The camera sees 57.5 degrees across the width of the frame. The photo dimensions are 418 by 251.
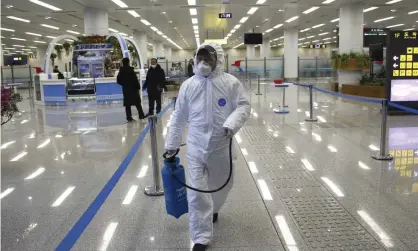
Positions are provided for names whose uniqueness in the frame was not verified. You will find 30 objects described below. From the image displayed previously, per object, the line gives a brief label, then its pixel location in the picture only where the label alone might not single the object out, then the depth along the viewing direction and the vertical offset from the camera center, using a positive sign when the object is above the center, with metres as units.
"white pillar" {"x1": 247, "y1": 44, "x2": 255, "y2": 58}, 41.90 +2.28
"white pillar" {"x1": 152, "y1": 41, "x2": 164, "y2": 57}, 43.53 +2.89
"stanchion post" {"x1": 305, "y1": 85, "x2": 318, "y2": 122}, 9.95 -1.25
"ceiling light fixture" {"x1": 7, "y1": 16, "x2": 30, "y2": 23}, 21.59 +3.45
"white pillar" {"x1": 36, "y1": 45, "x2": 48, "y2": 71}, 43.59 +2.82
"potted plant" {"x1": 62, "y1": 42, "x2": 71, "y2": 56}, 21.50 +1.72
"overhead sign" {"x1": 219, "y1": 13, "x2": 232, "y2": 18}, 19.06 +2.87
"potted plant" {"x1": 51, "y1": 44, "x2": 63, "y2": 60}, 22.87 +1.74
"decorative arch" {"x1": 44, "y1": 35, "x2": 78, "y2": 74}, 17.72 +0.98
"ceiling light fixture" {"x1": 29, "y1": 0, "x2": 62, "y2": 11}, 17.01 +3.38
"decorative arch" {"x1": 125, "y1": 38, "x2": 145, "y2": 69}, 19.83 +0.71
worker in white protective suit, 3.20 -0.44
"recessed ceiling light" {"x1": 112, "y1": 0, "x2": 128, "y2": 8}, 17.35 +3.36
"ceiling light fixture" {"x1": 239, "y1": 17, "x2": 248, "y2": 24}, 24.72 +3.48
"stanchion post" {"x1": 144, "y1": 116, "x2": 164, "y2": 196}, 4.61 -1.08
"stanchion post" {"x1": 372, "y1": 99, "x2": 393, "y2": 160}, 5.88 -1.16
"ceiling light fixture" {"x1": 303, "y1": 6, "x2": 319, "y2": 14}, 20.78 +3.38
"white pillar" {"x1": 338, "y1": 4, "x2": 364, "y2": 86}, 18.64 +1.78
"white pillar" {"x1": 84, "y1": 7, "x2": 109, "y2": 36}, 18.89 +2.73
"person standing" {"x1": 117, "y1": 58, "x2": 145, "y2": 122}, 10.09 -0.27
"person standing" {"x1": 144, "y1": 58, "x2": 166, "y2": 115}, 10.70 -0.24
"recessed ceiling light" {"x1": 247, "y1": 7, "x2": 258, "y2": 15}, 20.38 +3.39
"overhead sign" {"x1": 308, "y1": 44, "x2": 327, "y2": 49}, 43.26 +2.72
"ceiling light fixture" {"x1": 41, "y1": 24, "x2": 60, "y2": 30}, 26.05 +3.55
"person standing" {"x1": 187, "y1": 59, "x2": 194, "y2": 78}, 18.06 +0.16
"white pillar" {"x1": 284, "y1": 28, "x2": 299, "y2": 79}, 31.02 +1.59
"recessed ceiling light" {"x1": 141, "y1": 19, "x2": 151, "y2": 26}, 24.96 +3.55
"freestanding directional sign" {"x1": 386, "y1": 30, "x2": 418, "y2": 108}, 10.02 +0.19
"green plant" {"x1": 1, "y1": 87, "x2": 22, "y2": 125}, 5.75 -0.34
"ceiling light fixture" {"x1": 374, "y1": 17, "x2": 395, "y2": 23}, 26.09 +3.42
